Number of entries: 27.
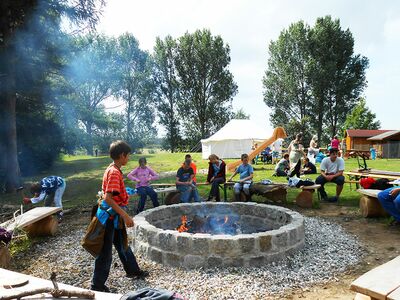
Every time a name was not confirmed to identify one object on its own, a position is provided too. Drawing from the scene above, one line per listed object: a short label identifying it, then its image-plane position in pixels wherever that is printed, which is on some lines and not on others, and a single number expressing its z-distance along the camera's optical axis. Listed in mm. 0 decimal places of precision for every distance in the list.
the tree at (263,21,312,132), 33594
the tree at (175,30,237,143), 34781
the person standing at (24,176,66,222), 6277
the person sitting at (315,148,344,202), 7586
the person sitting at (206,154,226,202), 7859
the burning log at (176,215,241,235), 5867
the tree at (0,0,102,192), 10477
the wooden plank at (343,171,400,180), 6995
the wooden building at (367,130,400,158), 24453
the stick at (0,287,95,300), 2104
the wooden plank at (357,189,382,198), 5674
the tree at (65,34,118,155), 13133
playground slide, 13791
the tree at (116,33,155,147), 36250
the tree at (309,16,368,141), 31984
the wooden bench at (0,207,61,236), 5444
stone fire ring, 3926
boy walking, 3113
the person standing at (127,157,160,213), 7104
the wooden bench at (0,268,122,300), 2136
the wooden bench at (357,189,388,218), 6141
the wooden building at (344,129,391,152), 29484
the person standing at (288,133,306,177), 10211
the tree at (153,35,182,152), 35969
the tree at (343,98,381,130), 35812
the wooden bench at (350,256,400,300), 2184
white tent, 20750
